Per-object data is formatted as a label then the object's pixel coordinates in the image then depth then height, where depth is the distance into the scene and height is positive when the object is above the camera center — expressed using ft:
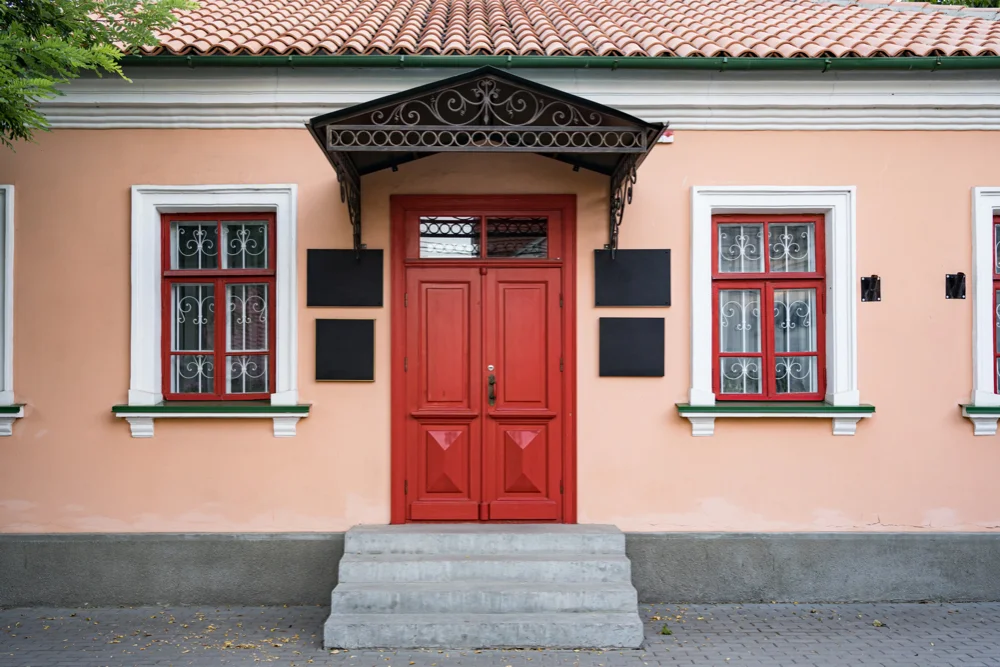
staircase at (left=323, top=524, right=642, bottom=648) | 15.35 -5.61
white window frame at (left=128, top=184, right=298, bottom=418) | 17.98 +1.95
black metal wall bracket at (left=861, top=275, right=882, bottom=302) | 18.19 +1.38
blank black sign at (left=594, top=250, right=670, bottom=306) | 18.26 +1.60
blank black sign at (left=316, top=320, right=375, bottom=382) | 18.10 -0.19
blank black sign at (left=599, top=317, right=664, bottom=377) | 18.21 -0.10
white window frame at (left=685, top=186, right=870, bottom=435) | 18.11 +1.75
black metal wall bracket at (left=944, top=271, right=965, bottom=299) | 18.20 +1.43
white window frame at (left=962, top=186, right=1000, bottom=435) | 18.12 +0.81
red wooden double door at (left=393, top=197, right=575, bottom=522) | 18.39 -0.83
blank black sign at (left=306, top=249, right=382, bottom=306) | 18.13 +1.74
